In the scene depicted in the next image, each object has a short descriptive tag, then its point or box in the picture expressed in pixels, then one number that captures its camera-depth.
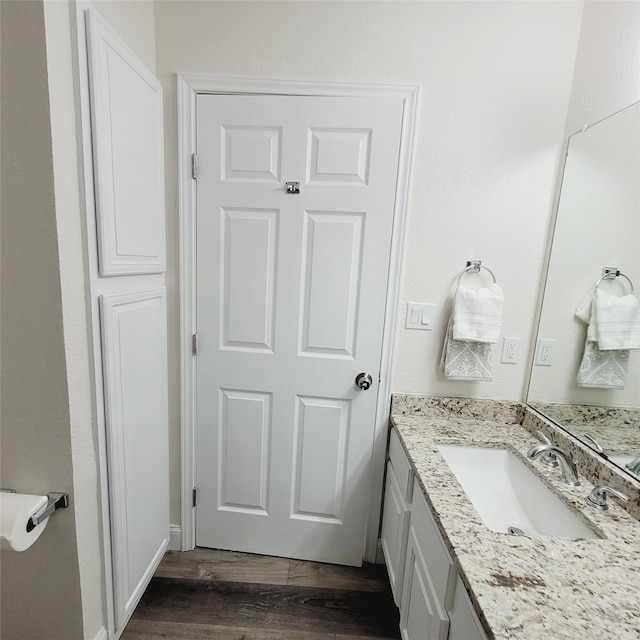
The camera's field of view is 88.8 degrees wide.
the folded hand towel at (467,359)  1.38
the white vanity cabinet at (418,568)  0.78
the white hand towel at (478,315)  1.32
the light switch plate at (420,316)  1.41
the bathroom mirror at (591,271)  0.99
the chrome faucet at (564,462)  1.00
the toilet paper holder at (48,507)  0.88
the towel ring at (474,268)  1.37
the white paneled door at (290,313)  1.31
